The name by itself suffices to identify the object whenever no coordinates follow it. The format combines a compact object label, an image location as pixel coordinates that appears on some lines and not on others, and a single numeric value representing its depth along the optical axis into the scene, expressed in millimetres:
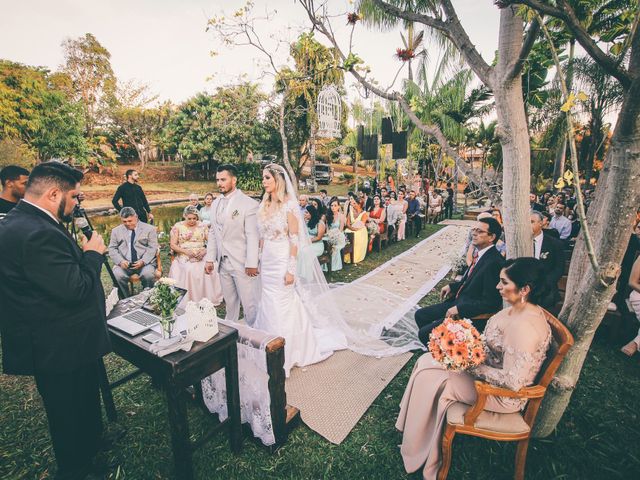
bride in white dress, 3992
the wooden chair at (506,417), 2338
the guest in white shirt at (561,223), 7531
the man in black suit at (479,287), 3592
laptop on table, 2622
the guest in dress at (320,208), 7703
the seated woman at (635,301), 4164
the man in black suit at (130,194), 7684
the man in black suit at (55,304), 2018
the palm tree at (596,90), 12430
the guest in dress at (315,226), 7133
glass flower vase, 2342
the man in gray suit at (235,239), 4121
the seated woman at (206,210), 8445
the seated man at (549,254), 4496
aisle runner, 3250
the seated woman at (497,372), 2367
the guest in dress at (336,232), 7633
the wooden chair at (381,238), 10016
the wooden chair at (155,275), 5703
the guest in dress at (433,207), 15275
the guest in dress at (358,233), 8656
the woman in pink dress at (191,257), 5797
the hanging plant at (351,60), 3598
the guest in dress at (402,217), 11570
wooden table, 2225
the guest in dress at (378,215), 9758
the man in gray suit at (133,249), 5566
